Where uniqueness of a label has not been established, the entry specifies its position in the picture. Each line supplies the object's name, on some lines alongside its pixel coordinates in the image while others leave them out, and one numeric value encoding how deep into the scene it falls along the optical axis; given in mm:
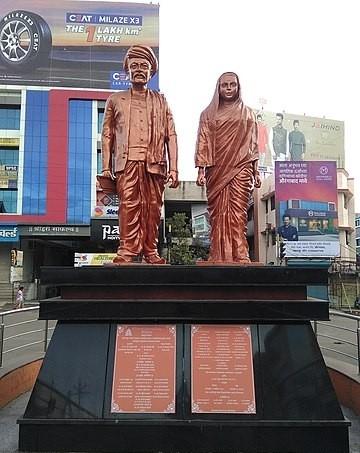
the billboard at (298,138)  41000
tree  26161
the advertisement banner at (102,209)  27547
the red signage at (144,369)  3625
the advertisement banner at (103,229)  27312
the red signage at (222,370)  3619
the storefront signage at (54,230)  26625
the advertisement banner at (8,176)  27344
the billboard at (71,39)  28817
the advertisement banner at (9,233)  26031
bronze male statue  5152
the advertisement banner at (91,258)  23312
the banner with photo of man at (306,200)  25203
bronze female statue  5219
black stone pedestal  3512
